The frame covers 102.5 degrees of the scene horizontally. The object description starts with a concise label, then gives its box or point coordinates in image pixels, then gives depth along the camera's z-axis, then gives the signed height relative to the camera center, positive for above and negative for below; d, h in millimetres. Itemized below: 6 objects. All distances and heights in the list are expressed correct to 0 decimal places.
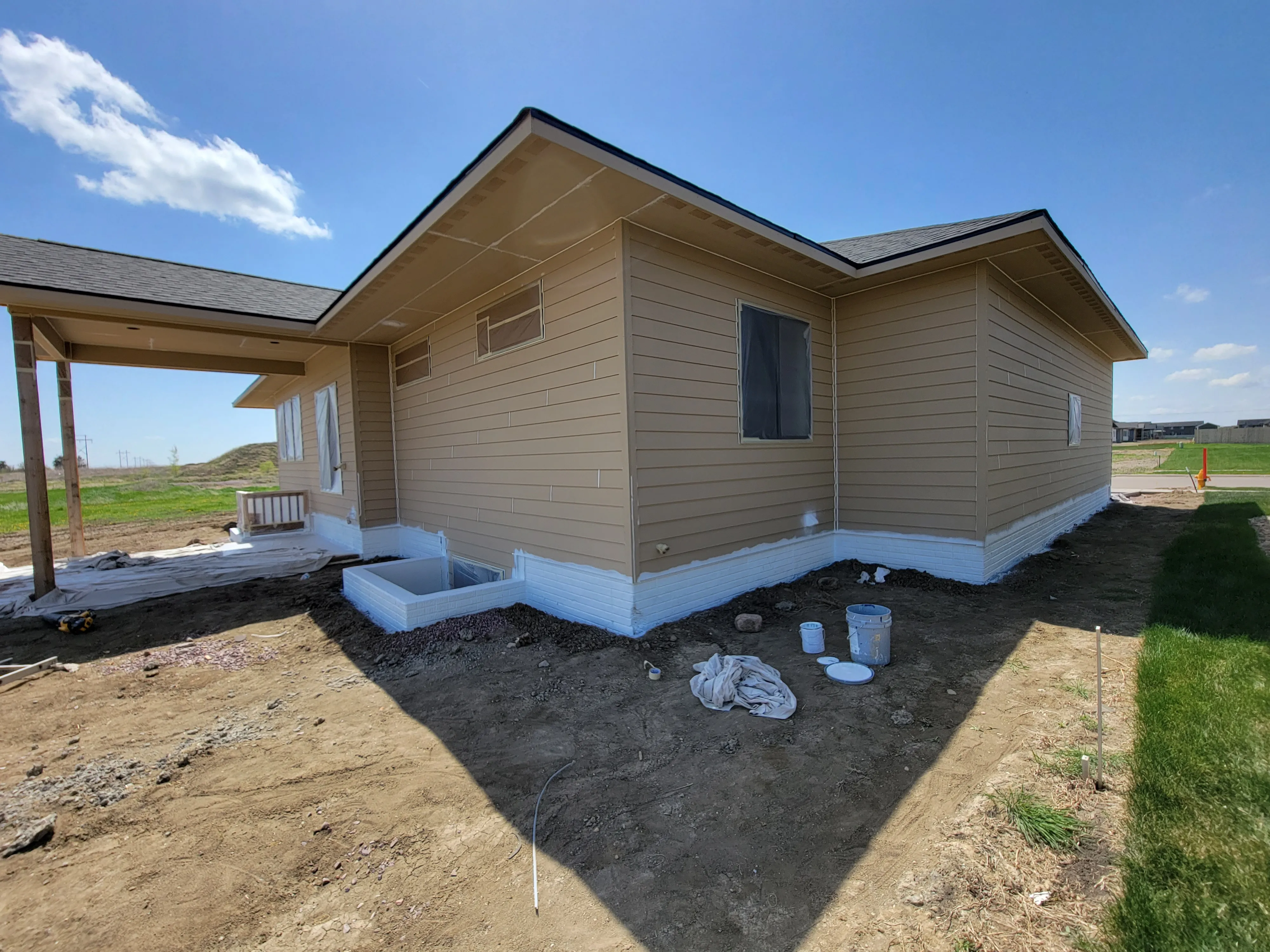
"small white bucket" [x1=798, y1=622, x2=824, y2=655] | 3678 -1371
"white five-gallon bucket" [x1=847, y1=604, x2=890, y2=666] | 3414 -1272
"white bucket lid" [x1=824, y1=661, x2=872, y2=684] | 3209 -1453
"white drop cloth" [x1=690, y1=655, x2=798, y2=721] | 2947 -1424
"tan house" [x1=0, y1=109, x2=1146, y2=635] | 4113 +881
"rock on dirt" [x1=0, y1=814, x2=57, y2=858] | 2076 -1494
